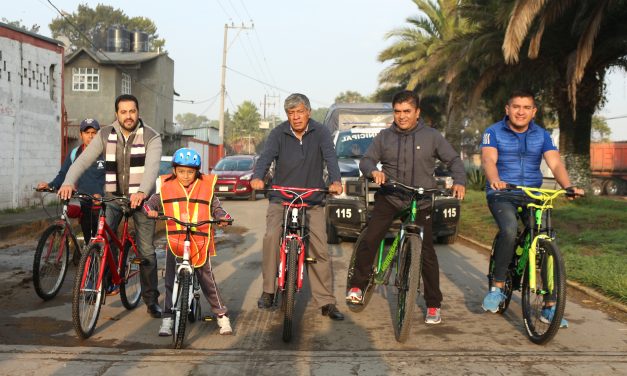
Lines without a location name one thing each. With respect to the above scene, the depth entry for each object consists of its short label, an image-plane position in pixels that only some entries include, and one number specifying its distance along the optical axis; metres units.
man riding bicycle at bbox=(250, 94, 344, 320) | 5.81
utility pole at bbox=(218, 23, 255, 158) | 44.61
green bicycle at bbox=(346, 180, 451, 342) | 5.26
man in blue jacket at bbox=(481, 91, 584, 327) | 5.78
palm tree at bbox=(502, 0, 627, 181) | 14.27
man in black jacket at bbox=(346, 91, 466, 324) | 5.75
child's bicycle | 4.96
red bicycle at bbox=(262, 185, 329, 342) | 5.30
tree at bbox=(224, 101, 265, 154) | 93.05
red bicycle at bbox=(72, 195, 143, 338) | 5.14
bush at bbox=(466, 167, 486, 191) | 26.67
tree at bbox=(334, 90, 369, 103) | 97.62
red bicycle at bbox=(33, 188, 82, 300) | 6.66
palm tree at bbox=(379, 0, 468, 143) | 29.64
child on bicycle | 5.26
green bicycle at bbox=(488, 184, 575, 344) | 5.04
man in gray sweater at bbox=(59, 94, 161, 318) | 5.81
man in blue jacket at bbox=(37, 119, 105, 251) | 7.52
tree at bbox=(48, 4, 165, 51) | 77.81
